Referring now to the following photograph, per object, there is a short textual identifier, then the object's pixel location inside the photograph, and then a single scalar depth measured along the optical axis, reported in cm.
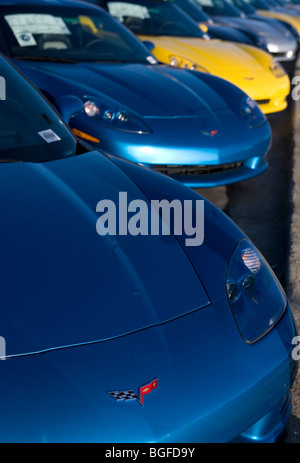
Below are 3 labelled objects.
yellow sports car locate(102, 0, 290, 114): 644
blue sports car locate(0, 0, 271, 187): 403
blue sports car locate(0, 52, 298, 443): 149
